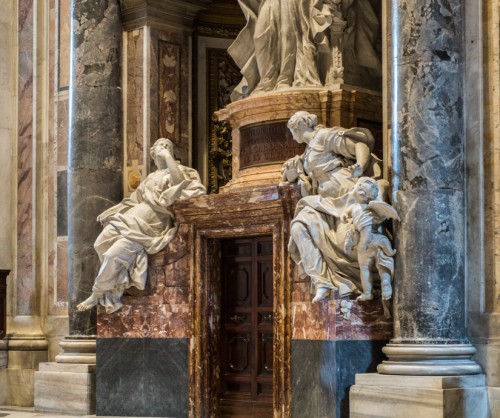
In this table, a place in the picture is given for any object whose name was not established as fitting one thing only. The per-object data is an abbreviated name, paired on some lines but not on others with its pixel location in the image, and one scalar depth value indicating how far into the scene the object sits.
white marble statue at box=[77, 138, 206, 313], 14.10
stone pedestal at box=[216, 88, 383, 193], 13.91
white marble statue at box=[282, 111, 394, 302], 12.24
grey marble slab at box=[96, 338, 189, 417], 13.88
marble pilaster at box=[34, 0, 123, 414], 15.06
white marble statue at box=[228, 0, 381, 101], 14.06
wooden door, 13.62
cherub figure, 11.96
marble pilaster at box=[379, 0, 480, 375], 11.71
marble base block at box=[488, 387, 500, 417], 11.59
